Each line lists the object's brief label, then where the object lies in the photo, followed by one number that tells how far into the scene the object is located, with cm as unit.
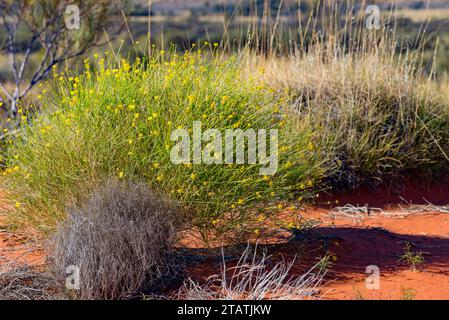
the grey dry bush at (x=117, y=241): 456
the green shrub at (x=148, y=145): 518
